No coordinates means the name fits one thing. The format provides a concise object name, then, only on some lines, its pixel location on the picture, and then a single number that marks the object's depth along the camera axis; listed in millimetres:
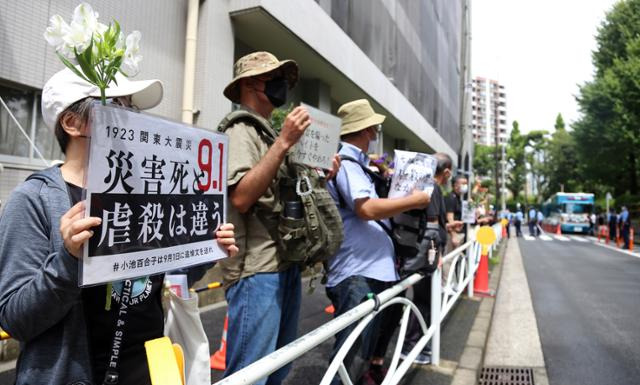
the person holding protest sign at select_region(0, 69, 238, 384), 999
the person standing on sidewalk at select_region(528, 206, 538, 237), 28212
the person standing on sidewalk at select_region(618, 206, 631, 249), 17500
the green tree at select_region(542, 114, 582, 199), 46969
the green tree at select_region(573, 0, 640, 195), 23484
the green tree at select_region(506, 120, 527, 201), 67000
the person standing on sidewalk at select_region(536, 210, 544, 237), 27497
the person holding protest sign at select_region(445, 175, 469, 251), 5113
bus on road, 29109
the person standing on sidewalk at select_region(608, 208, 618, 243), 21750
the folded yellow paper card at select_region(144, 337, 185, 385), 987
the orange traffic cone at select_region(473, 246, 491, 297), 6934
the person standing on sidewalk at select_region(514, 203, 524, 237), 27078
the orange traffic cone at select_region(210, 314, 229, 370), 3594
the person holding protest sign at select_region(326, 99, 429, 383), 2252
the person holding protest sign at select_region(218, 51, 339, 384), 1631
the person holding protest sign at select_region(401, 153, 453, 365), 3736
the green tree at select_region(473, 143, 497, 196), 67812
